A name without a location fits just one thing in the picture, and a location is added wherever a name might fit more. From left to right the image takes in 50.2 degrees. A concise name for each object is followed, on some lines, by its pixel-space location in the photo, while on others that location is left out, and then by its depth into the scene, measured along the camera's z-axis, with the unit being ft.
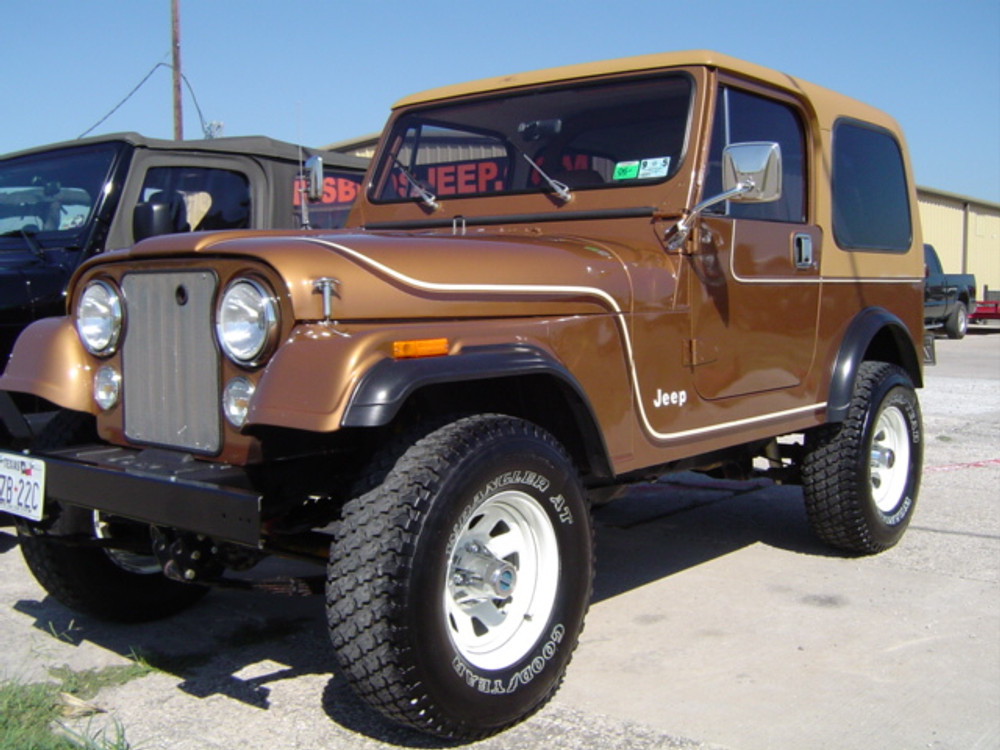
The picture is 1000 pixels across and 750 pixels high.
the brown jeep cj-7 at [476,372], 8.80
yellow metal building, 101.55
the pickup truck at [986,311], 79.36
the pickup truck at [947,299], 65.57
